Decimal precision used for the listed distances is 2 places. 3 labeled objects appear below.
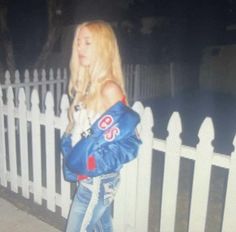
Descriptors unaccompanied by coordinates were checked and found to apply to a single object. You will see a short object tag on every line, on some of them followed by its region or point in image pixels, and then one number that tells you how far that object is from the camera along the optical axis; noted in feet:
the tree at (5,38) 23.96
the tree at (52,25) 25.46
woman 7.63
